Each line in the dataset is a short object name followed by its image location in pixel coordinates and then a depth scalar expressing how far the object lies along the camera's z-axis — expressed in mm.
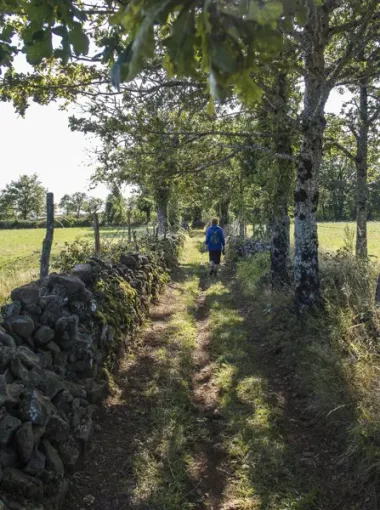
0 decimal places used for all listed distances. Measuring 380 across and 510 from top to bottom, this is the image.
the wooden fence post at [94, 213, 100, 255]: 10016
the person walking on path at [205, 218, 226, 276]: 14406
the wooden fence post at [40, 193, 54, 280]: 6762
